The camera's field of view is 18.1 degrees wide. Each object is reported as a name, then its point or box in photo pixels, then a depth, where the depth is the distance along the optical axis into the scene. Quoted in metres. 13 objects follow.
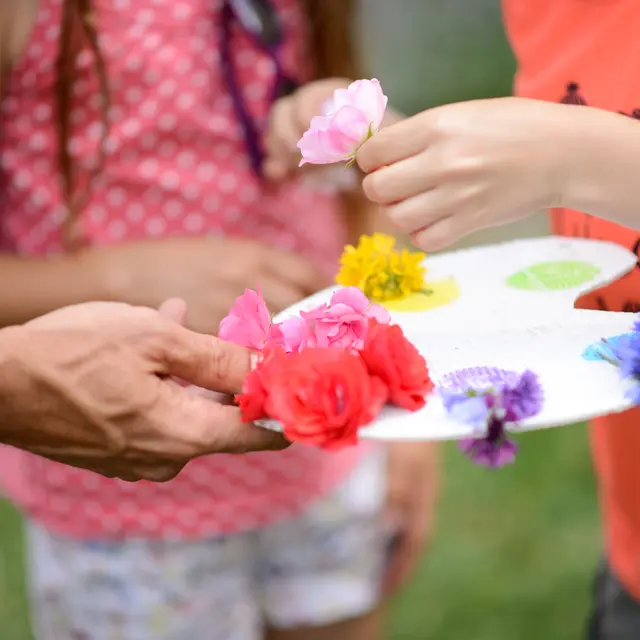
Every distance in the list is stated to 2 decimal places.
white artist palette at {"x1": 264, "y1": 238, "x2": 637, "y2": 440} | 0.81
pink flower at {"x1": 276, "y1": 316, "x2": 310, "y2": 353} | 0.84
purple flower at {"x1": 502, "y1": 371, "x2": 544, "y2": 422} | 0.81
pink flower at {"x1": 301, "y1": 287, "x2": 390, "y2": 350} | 0.84
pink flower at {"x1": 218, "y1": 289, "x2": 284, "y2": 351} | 0.85
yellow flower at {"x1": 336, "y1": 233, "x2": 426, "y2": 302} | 0.91
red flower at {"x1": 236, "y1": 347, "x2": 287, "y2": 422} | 0.82
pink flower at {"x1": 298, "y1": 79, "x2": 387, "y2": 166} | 0.84
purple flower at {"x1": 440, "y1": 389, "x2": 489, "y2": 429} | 0.80
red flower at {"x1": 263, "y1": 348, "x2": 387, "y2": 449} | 0.80
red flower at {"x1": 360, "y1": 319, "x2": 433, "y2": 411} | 0.82
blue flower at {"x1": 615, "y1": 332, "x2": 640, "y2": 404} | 0.81
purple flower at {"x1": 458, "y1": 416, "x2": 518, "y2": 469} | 0.81
